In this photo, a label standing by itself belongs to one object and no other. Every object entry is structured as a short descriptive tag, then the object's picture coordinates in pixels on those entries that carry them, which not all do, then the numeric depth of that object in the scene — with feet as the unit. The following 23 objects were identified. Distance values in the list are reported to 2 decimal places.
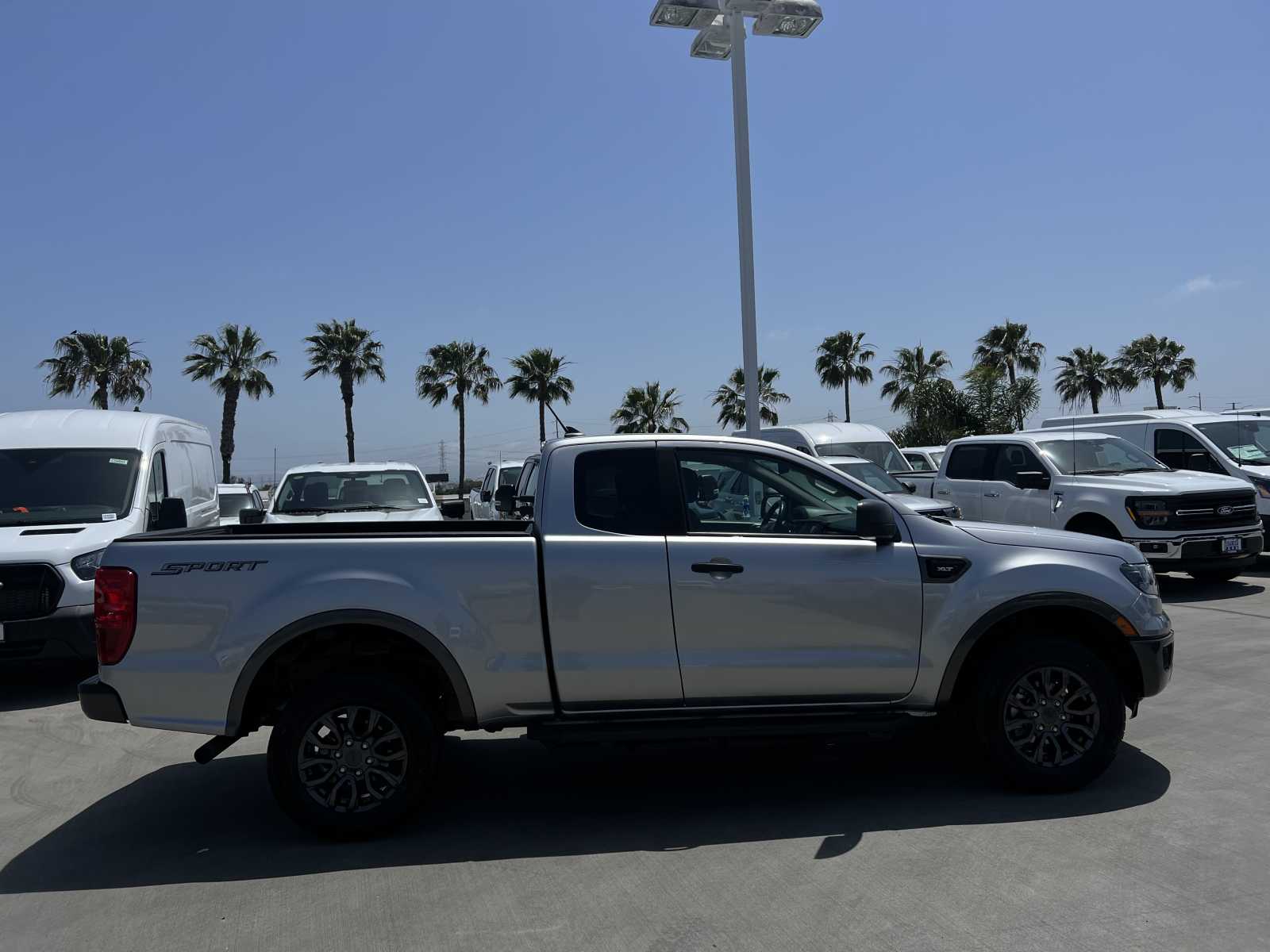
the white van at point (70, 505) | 26.14
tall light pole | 41.70
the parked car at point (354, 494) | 37.65
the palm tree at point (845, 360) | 176.04
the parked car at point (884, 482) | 38.65
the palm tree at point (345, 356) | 162.30
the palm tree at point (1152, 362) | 165.27
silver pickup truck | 15.66
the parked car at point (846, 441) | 56.59
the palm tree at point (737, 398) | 182.70
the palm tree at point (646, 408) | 173.17
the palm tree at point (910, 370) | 164.14
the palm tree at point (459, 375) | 174.70
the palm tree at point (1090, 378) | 163.32
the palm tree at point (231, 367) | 155.53
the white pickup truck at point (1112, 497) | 37.42
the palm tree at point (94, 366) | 148.15
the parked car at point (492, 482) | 60.55
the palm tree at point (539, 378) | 171.94
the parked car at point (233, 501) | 54.90
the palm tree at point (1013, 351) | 155.63
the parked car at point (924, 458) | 81.61
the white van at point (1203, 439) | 45.39
